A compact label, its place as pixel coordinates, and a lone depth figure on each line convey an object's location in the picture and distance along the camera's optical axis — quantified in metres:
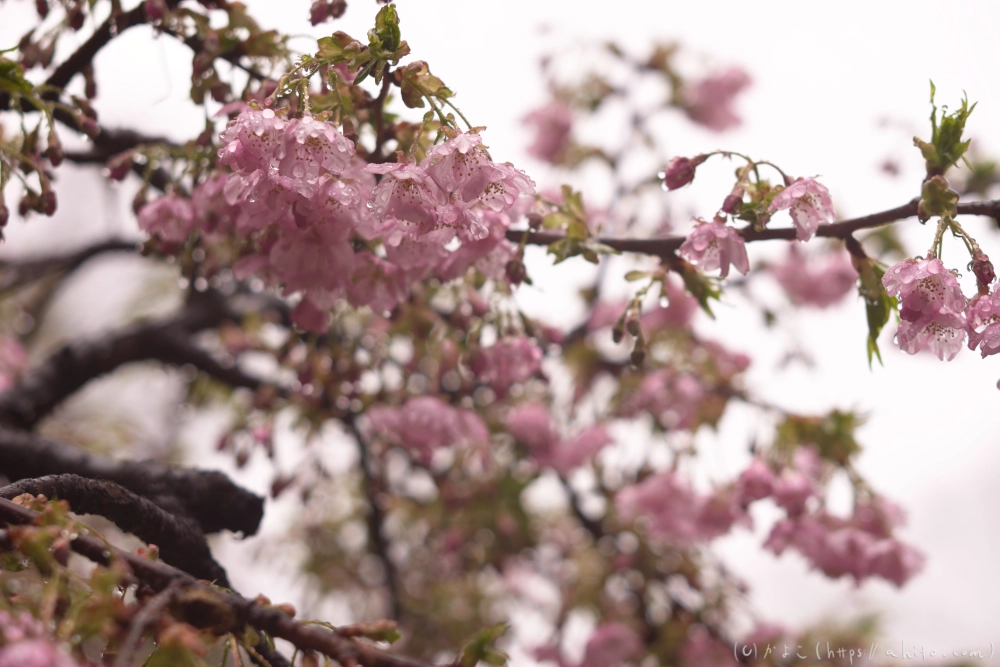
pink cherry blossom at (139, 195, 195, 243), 0.99
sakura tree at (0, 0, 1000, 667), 0.66
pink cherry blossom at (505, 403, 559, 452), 1.97
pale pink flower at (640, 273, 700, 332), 2.35
